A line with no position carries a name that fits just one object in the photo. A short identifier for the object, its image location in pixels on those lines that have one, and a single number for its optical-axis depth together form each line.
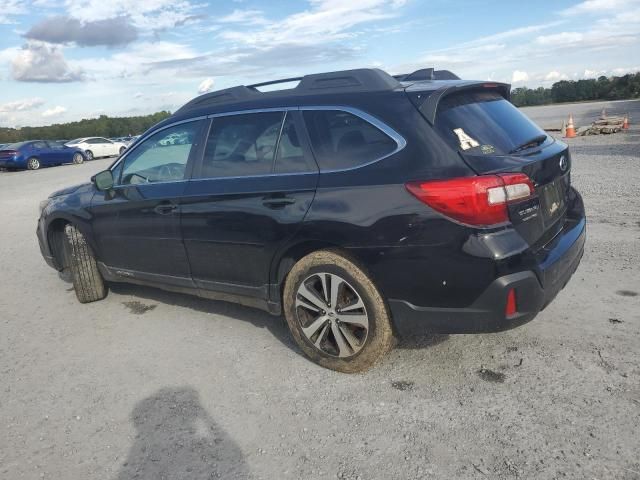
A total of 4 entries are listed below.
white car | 30.48
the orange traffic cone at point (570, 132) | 18.05
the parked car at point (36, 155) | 25.09
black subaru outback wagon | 2.88
